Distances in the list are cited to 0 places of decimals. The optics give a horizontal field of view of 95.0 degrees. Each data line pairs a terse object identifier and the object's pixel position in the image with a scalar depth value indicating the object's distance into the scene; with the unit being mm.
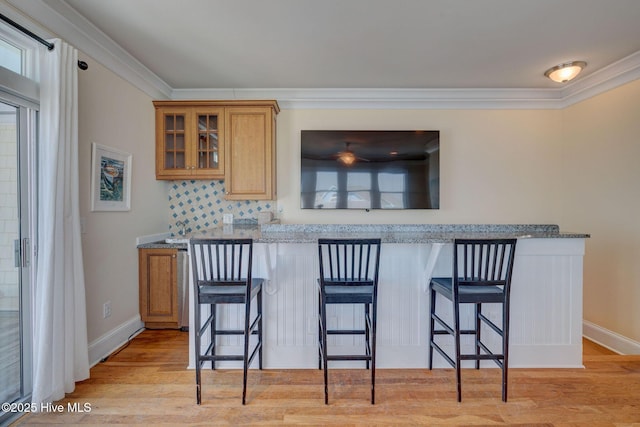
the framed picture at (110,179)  2486
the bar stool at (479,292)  1901
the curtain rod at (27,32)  1683
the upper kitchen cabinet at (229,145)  3414
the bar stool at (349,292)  1839
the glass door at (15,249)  1849
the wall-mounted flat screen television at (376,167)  3625
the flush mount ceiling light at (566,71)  2836
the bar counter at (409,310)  2320
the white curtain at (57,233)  1859
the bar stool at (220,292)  1890
